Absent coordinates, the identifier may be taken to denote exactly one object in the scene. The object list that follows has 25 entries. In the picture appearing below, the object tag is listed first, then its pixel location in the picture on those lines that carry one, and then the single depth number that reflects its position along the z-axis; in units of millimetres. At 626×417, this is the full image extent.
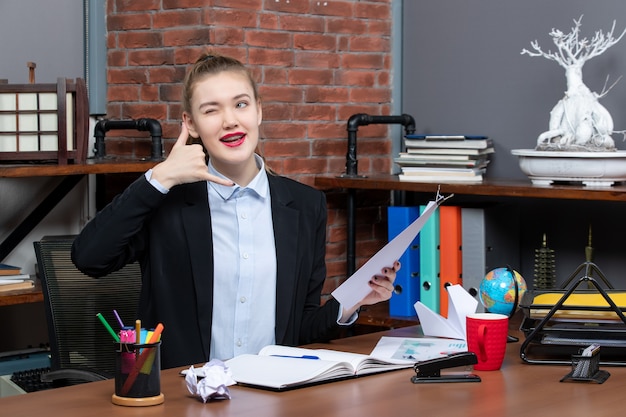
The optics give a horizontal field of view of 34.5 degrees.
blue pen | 2099
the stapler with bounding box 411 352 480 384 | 1964
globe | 2328
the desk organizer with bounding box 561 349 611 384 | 1960
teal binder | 3471
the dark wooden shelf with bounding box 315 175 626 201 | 2965
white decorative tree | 3145
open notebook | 1917
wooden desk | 1748
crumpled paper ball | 1789
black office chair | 2770
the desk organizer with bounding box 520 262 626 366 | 2127
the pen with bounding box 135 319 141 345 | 1784
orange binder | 3432
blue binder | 3543
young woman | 2402
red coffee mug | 2045
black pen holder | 1767
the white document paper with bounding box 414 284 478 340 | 2363
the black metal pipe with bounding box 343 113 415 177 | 3635
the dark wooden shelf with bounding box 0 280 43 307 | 2994
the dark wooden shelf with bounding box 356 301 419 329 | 3468
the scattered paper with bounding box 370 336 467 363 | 2143
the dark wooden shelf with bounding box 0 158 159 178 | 2984
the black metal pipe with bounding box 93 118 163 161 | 3410
